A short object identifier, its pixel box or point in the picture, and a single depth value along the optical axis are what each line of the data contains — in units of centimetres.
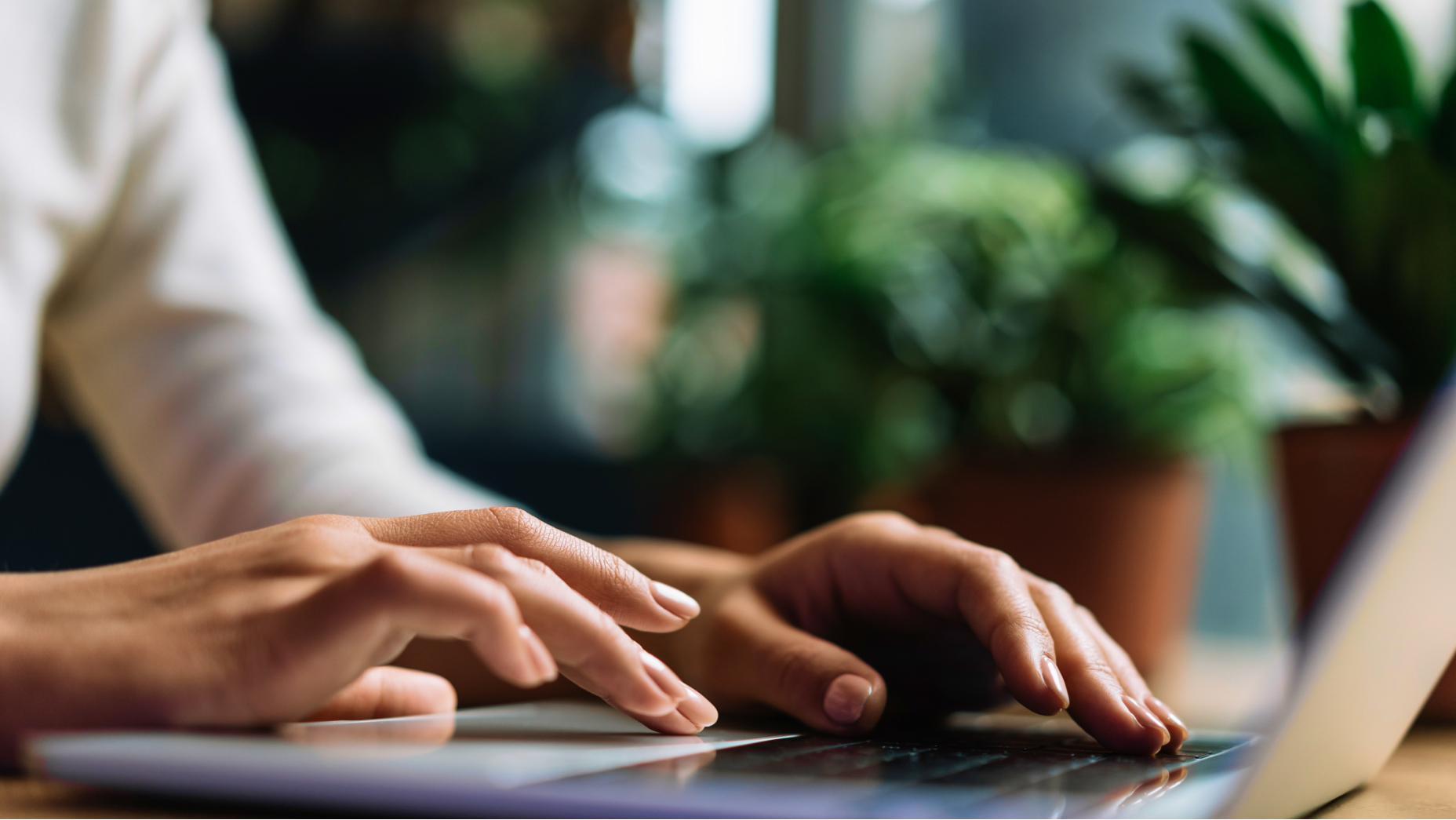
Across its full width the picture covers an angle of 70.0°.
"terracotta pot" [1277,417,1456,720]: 62
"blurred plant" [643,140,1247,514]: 93
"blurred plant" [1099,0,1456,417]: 62
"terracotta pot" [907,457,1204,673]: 89
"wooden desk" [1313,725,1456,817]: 29
